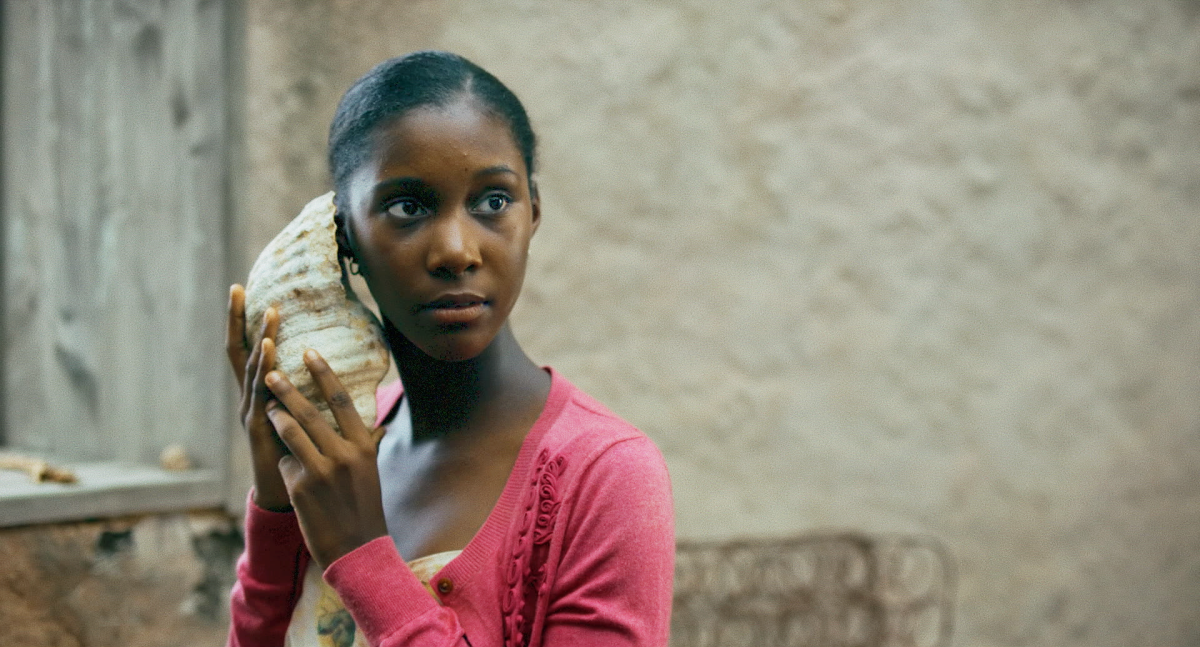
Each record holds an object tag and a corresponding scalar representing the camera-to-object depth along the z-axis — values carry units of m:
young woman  1.07
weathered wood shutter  2.36
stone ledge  1.97
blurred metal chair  2.77
